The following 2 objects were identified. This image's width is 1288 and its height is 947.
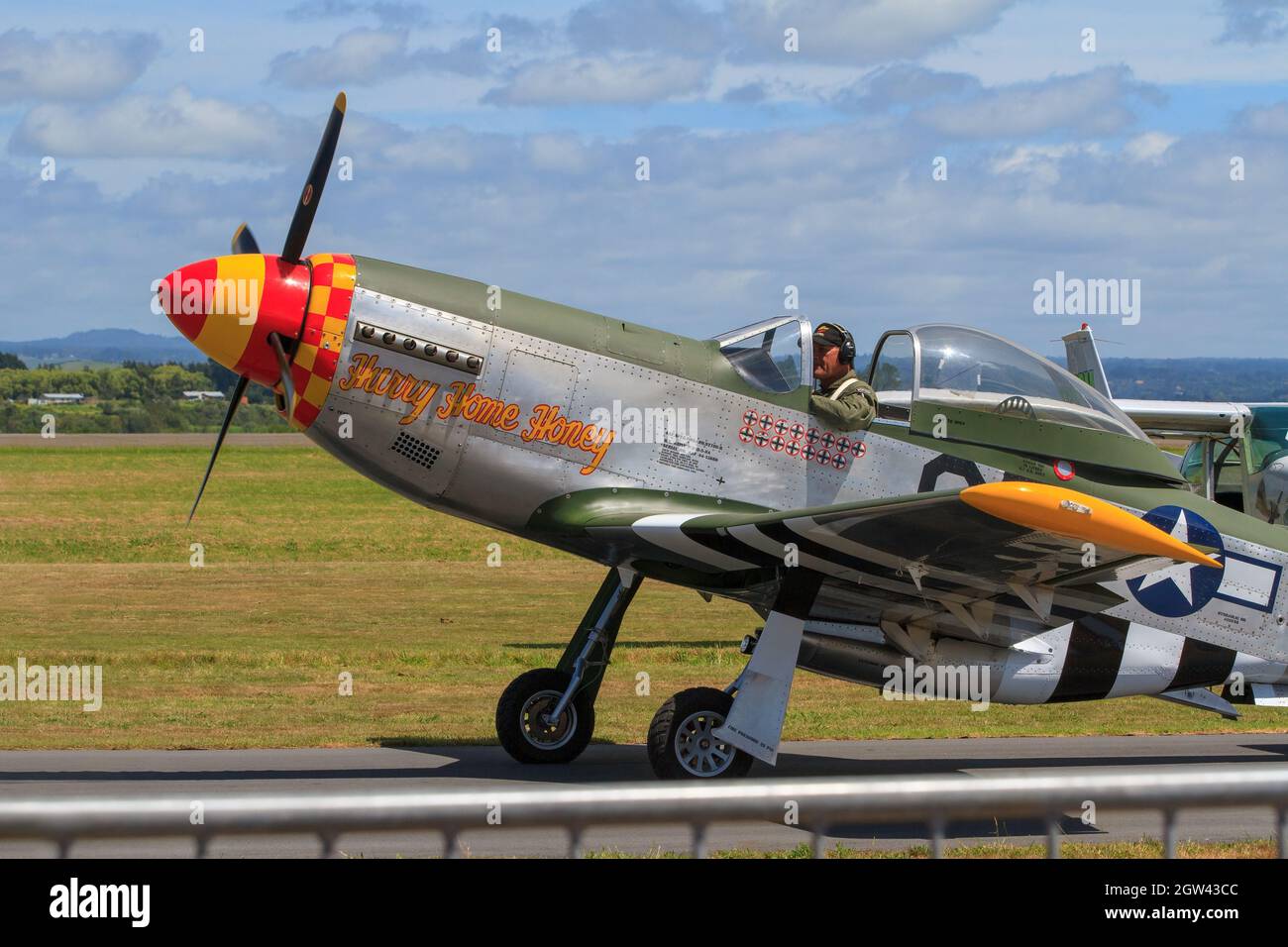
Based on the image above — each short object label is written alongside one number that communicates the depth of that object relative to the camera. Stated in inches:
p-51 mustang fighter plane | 374.9
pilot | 398.3
